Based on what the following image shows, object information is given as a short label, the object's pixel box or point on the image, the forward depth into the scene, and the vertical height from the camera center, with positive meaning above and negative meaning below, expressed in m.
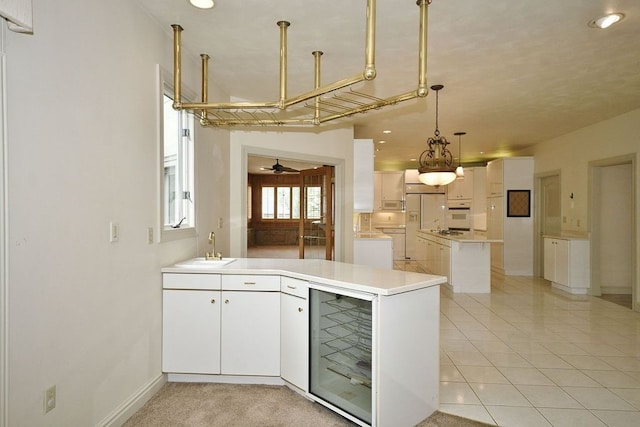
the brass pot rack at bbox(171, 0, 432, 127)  2.09 +0.84
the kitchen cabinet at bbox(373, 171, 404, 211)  9.50 +0.55
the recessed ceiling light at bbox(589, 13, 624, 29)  2.63 +1.34
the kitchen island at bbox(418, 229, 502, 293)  6.18 -0.86
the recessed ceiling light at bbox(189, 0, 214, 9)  2.46 +1.34
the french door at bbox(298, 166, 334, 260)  5.70 -0.03
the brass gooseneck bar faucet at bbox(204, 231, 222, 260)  3.31 -0.38
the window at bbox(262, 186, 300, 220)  13.03 +0.37
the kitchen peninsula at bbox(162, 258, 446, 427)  2.23 -0.81
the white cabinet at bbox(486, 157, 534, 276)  7.80 -0.27
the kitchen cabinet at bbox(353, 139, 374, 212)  5.77 +0.57
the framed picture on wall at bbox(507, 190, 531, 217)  7.80 +0.19
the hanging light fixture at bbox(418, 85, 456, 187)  5.43 +0.56
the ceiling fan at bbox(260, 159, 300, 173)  9.69 +1.17
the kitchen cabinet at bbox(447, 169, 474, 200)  9.29 +0.61
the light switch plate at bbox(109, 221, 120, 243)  2.25 -0.12
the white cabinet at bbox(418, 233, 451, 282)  6.44 -0.78
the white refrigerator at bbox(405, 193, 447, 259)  9.95 -0.07
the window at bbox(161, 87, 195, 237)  3.29 +0.38
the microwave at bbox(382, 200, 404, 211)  9.47 +0.18
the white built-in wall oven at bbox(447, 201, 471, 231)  9.45 -0.06
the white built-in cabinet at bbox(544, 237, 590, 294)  5.91 -0.80
